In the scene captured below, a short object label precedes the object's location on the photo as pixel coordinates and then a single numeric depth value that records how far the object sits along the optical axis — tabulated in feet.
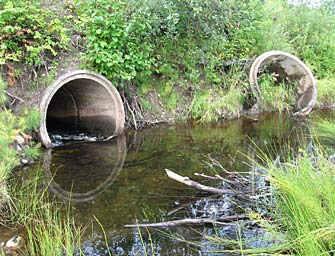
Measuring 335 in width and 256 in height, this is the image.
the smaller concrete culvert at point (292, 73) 25.72
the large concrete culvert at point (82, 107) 18.29
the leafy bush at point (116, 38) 19.93
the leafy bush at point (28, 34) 18.19
